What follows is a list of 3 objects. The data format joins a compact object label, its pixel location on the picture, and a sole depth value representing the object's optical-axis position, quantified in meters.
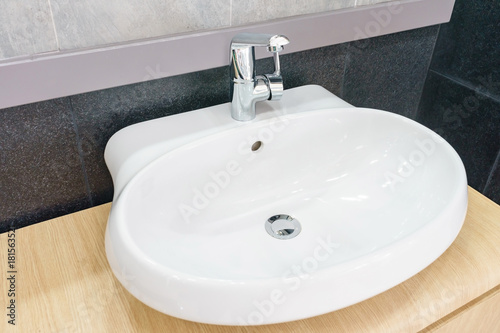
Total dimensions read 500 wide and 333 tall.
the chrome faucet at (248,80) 0.73
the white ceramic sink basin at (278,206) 0.52
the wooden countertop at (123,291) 0.60
